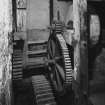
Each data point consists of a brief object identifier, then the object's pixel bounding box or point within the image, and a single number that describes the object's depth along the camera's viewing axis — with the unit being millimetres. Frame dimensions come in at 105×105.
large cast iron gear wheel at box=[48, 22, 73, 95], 2922
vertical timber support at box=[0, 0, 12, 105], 2041
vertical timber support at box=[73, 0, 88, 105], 2059
